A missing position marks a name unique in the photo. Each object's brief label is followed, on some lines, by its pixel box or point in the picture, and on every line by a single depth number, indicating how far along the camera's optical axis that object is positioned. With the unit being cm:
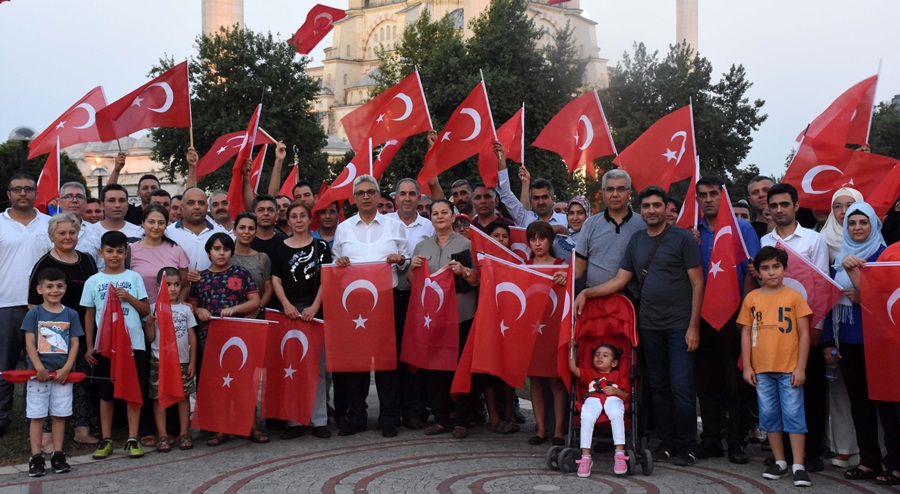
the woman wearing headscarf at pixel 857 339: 802
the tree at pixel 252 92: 5103
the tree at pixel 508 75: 4162
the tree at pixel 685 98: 4456
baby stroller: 817
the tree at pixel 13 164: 5591
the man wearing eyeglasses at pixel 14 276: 995
